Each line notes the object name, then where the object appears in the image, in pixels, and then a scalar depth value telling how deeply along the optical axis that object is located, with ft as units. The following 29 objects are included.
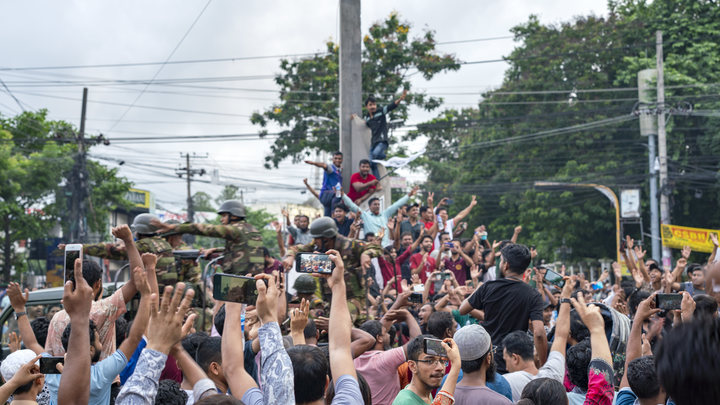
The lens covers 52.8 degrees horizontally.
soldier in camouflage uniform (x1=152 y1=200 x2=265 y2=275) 24.89
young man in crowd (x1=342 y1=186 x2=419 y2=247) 40.60
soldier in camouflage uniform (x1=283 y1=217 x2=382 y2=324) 25.02
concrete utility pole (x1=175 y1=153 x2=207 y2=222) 165.90
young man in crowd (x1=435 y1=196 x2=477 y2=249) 43.50
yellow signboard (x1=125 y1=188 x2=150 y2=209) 177.29
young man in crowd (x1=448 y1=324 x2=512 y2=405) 13.44
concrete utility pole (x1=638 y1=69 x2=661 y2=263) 95.66
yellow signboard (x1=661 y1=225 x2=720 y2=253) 79.95
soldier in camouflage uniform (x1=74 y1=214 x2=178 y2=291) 22.29
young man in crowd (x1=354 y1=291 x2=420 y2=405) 15.79
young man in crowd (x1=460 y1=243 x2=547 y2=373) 19.13
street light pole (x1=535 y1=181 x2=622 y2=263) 94.27
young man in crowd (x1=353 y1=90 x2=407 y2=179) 45.57
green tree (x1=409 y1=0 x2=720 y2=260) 106.52
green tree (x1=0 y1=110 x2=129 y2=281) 94.15
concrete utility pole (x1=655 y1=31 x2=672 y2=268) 93.40
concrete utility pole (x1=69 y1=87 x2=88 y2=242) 98.17
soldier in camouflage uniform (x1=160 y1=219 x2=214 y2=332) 24.29
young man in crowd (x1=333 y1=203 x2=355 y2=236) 39.22
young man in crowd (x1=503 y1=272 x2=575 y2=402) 14.56
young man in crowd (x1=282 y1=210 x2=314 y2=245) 39.55
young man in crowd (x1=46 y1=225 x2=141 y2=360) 14.28
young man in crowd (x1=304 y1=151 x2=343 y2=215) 43.21
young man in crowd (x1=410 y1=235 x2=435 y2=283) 35.85
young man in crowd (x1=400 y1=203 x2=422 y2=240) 42.65
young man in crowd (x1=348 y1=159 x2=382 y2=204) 43.39
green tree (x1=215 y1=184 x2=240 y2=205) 264.19
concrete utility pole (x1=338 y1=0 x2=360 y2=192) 45.44
